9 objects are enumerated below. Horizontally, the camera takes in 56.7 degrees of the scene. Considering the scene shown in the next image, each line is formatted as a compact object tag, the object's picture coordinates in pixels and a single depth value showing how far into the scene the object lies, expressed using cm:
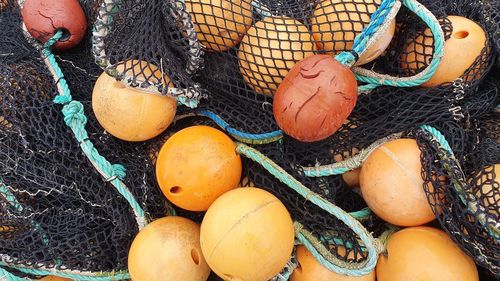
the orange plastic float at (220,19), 127
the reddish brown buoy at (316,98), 107
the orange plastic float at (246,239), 107
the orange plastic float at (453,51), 127
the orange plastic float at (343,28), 122
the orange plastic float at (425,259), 111
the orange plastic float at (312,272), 119
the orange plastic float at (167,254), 116
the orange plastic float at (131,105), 124
